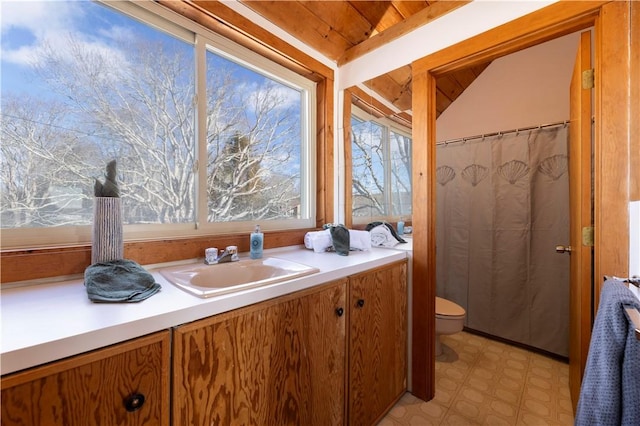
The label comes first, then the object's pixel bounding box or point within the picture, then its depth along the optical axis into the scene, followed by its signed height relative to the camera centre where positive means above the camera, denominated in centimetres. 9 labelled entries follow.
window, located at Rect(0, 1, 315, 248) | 98 +43
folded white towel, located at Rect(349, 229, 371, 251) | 164 -18
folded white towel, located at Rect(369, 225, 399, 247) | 181 -17
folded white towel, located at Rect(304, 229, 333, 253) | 162 -18
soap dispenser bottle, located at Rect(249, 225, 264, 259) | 143 -18
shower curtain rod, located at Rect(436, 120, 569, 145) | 196 +68
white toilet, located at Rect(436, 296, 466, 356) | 182 -77
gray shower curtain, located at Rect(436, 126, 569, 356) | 197 -18
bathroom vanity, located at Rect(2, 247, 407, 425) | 55 -40
